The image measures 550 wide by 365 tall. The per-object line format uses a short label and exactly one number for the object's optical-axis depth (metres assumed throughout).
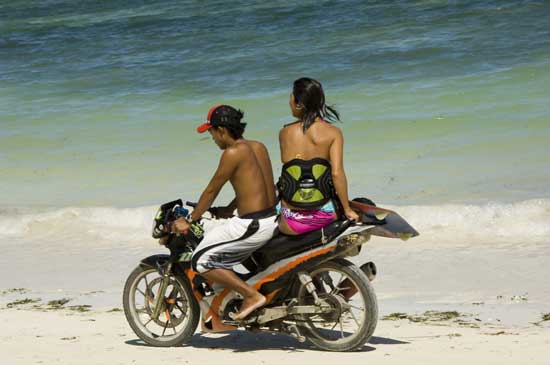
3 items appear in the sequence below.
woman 10.84
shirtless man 10.90
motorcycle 10.75
